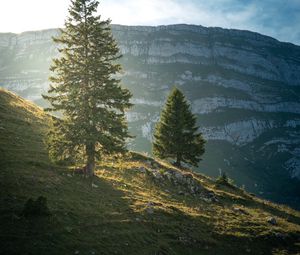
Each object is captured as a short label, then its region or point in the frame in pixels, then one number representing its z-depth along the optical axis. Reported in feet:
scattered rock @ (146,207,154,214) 71.84
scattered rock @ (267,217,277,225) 91.57
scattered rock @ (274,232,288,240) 80.68
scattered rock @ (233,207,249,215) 97.51
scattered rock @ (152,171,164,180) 104.94
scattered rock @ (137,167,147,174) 106.81
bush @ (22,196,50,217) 52.60
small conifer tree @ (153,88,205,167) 149.07
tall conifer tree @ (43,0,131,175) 77.21
